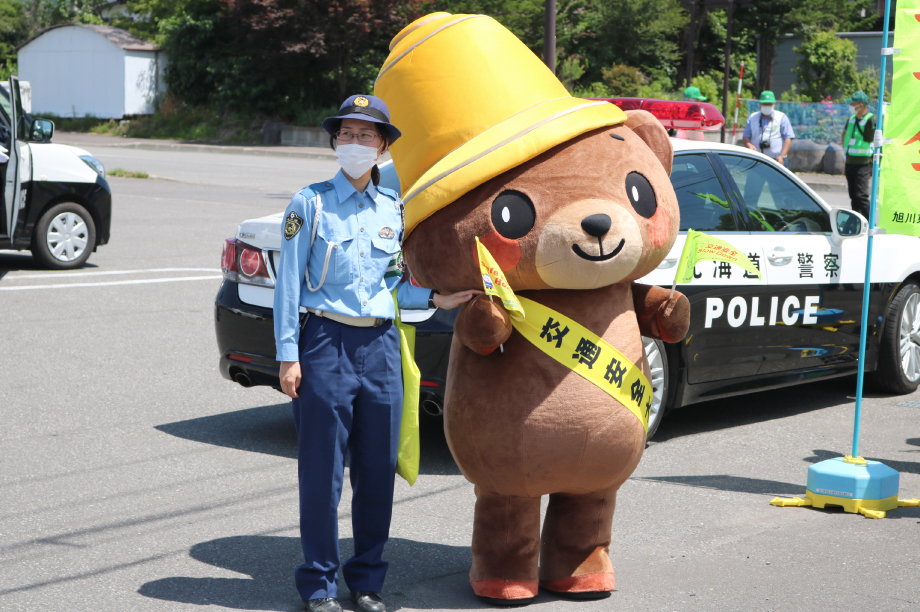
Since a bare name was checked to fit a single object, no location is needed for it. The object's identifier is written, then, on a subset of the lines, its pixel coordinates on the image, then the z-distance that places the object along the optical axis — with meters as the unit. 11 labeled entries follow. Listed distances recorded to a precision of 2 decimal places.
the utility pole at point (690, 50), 27.48
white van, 10.91
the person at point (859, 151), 13.99
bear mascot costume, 3.70
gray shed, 43.97
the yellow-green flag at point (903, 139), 5.21
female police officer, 3.70
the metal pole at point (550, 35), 13.20
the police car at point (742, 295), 5.88
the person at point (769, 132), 13.86
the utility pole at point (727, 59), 27.26
